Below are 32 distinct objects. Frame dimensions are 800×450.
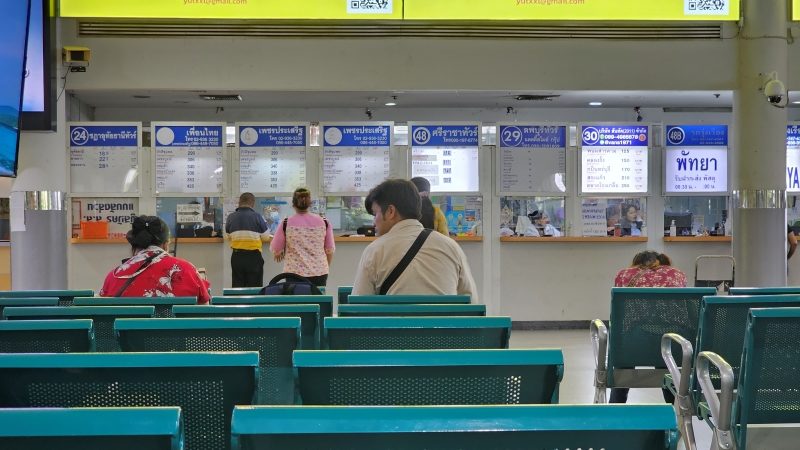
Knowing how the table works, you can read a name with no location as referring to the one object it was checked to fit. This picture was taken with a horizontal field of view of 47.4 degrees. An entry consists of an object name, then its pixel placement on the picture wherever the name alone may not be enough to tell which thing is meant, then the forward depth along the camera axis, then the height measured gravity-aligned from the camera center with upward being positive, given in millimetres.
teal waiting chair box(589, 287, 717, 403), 4547 -623
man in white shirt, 4238 -240
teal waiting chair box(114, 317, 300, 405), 2697 -384
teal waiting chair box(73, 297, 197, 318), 3922 -403
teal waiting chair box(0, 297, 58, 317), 4301 -428
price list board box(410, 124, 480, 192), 10023 +577
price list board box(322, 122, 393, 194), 9992 +590
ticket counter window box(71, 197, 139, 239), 9875 -27
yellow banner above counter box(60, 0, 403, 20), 8812 +1950
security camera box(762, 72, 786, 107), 8820 +1111
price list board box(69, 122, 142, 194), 9852 +594
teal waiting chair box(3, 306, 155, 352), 3402 -396
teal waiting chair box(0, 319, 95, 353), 2838 -391
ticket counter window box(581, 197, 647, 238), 10141 -105
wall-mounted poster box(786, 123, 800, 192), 10328 +521
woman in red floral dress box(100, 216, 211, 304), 4836 -338
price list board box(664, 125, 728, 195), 10266 +533
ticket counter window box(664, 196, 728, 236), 10305 -93
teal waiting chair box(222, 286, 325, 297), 4922 -442
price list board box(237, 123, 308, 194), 9969 +566
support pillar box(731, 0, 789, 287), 9047 +493
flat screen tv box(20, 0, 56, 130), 8266 +1236
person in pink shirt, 8188 -280
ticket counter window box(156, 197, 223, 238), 9961 -55
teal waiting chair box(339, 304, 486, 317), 3252 -366
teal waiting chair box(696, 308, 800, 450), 3137 -650
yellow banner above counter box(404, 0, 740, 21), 8883 +1940
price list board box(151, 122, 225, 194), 9922 +601
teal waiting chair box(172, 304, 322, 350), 3232 -372
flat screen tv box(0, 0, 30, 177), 6887 +1058
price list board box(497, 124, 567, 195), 10062 +524
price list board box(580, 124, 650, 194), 10125 +534
